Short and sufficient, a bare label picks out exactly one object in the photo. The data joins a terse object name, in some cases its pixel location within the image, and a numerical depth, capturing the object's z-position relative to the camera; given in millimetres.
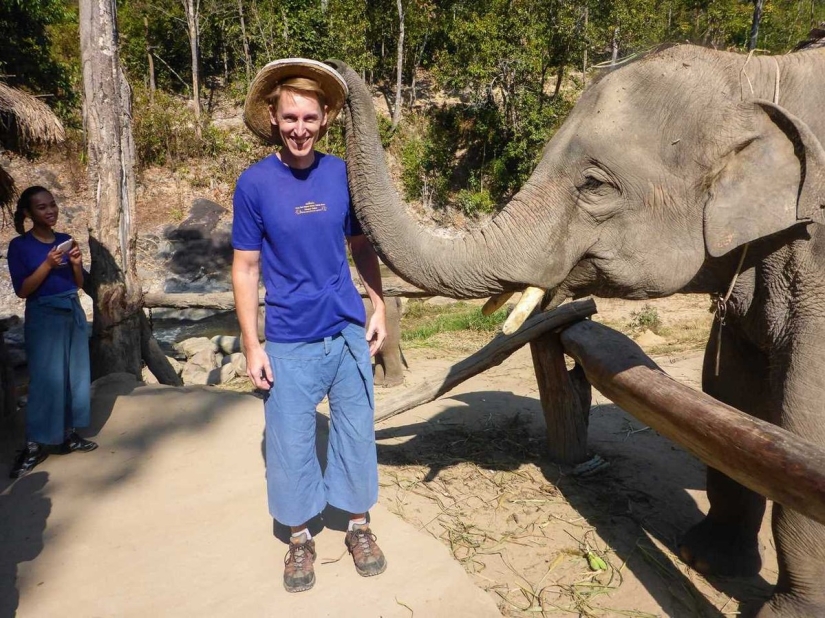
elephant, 2262
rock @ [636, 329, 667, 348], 8109
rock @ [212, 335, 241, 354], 9648
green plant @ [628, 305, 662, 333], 8945
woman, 3705
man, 2369
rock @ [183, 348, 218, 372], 8743
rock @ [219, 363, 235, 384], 7986
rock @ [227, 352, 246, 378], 8133
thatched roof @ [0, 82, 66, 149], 4605
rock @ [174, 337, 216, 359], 9416
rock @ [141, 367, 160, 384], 7785
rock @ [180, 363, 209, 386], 8094
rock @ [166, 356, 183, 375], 8540
